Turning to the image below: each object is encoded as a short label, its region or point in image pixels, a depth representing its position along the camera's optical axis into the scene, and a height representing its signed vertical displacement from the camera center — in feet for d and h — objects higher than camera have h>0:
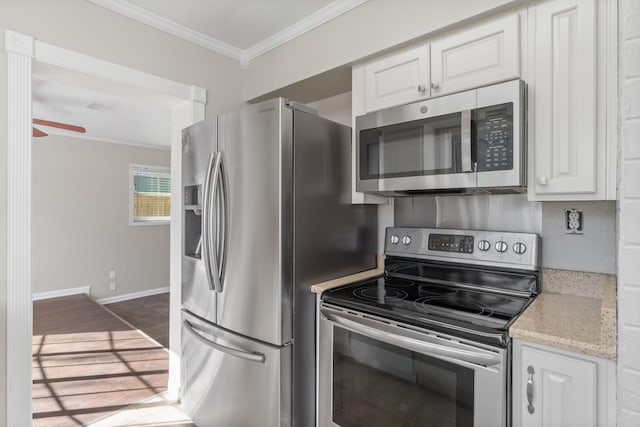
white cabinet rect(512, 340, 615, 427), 3.35 -1.75
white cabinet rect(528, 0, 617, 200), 4.15 +1.41
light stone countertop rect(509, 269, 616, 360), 3.39 -1.21
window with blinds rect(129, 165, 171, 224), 18.45 +1.07
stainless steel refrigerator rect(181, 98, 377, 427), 5.34 -0.63
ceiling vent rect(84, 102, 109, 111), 11.76 +3.68
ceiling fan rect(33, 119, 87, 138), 8.89 +2.29
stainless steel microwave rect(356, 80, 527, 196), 4.60 +1.03
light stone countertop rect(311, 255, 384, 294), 5.64 -1.16
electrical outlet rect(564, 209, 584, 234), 5.14 -0.10
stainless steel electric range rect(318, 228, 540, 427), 3.91 -1.51
